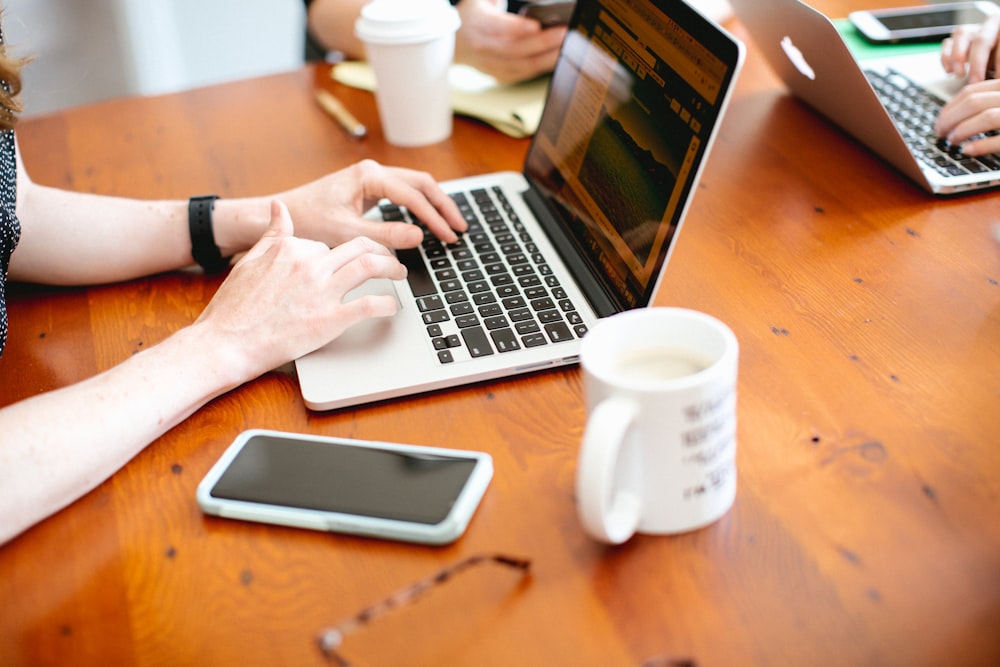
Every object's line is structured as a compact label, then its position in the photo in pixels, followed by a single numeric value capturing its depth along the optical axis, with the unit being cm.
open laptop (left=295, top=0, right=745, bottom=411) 71
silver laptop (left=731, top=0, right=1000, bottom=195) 96
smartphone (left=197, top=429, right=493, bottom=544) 60
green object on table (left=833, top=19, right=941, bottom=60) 125
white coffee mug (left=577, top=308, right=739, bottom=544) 52
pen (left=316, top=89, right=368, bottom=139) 123
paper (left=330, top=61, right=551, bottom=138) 120
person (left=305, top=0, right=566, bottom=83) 120
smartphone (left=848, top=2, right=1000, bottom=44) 126
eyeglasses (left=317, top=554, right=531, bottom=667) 49
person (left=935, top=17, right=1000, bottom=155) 96
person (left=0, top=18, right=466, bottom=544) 66
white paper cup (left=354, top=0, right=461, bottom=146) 111
